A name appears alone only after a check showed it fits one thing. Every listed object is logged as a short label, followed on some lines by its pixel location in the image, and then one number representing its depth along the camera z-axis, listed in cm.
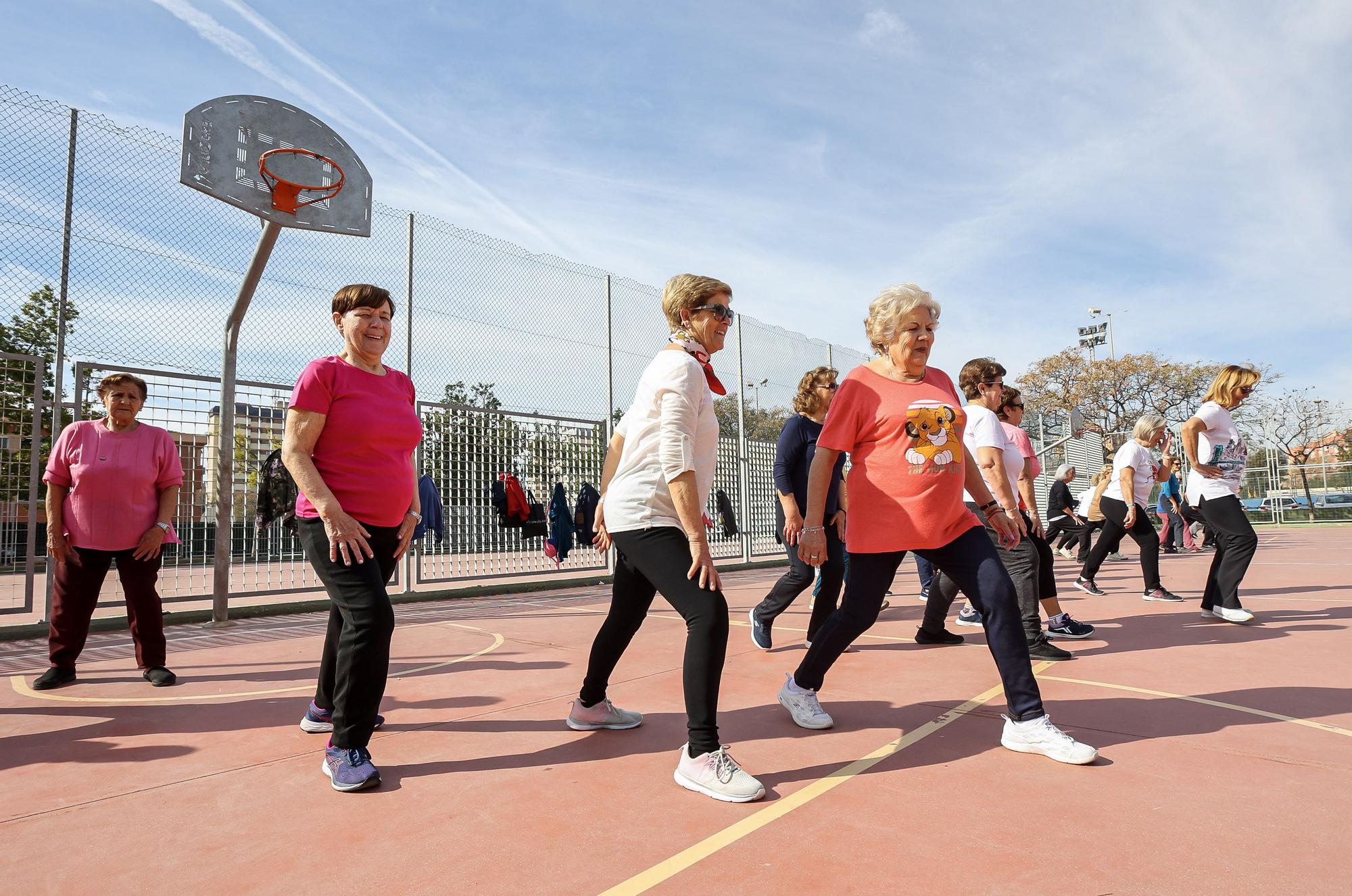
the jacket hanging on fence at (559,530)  1091
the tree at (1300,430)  3297
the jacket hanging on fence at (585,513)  1112
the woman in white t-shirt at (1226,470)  600
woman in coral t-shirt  333
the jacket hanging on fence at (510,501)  1063
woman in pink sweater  459
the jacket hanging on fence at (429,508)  953
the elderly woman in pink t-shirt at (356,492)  287
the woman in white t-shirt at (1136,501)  759
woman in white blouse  276
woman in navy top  492
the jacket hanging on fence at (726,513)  1181
